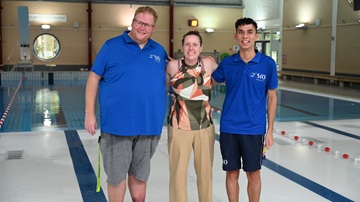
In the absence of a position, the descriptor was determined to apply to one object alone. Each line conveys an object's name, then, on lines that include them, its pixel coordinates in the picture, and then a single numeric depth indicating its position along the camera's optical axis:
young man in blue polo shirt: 3.07
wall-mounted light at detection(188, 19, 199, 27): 23.55
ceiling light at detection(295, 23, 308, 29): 19.64
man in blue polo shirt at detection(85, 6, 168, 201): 2.76
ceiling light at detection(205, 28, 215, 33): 23.98
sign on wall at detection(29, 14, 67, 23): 21.03
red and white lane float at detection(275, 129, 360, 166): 5.51
